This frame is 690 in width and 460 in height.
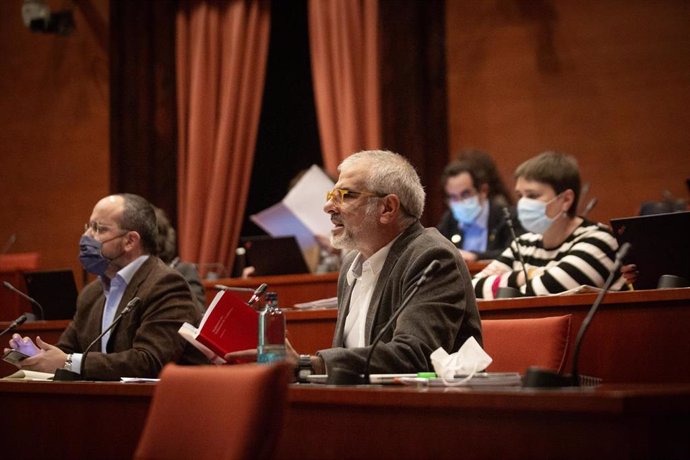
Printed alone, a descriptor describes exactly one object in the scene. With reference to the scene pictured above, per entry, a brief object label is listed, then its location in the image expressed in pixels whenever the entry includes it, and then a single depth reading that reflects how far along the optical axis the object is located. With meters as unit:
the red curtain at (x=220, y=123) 14.76
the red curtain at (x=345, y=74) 13.76
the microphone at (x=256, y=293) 6.27
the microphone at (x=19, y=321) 6.98
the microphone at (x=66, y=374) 6.18
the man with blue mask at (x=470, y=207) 11.13
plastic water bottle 5.67
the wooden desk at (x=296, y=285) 10.66
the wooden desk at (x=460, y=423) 3.36
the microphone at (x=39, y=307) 10.05
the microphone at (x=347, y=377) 4.59
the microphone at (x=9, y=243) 15.89
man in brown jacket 6.93
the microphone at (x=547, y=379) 3.94
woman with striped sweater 7.97
